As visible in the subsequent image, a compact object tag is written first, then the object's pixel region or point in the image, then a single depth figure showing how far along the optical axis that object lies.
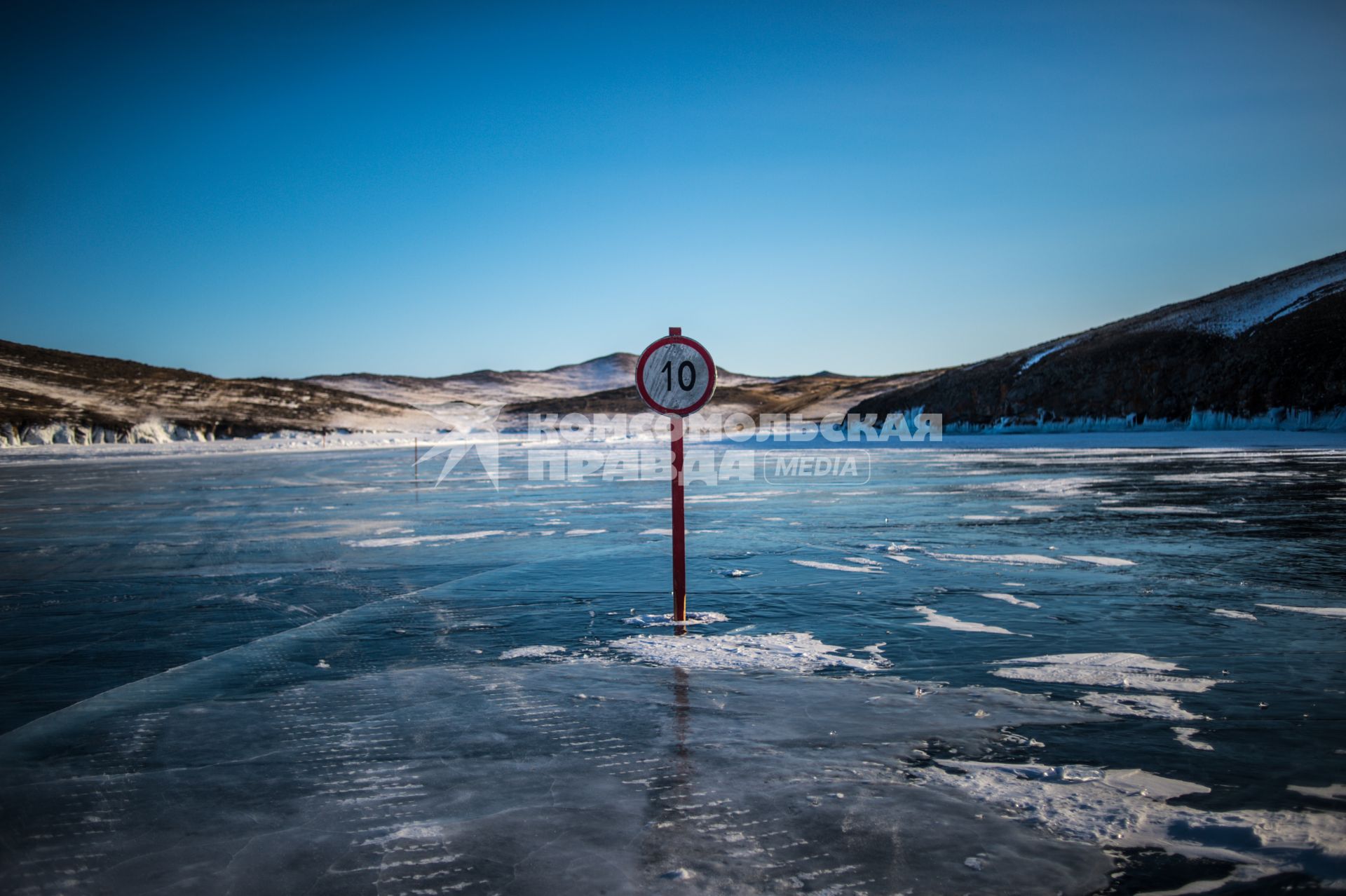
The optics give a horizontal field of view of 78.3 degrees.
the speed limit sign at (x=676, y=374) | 6.27
